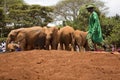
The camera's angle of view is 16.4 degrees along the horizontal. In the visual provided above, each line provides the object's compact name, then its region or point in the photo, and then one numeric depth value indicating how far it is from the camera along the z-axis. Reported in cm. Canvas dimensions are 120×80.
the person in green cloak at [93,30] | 1205
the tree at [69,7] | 4712
